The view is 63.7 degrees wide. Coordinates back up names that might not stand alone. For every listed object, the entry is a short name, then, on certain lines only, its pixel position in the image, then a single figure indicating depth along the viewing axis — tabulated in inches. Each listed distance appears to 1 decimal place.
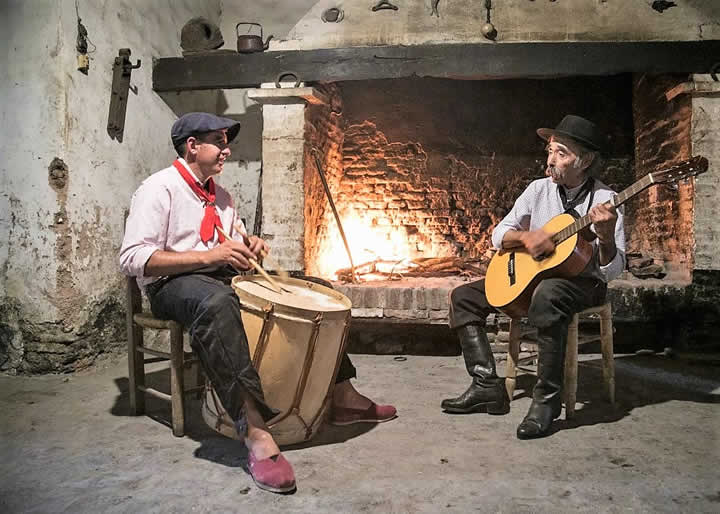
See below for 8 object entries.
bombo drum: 94.3
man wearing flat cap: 92.2
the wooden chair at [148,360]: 110.7
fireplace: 223.1
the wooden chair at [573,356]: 118.2
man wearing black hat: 111.7
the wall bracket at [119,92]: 177.7
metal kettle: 195.6
